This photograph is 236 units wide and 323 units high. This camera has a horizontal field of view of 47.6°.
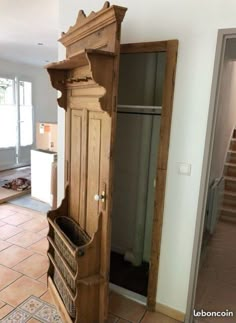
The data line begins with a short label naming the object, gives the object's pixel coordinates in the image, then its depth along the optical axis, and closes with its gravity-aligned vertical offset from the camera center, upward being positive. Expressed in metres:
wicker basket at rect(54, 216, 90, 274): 1.86 -0.96
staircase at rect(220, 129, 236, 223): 4.29 -1.22
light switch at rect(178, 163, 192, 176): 1.88 -0.38
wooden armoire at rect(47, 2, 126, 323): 1.55 -0.38
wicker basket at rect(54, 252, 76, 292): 1.86 -1.21
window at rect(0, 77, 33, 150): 6.18 -0.17
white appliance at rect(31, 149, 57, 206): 4.21 -1.07
